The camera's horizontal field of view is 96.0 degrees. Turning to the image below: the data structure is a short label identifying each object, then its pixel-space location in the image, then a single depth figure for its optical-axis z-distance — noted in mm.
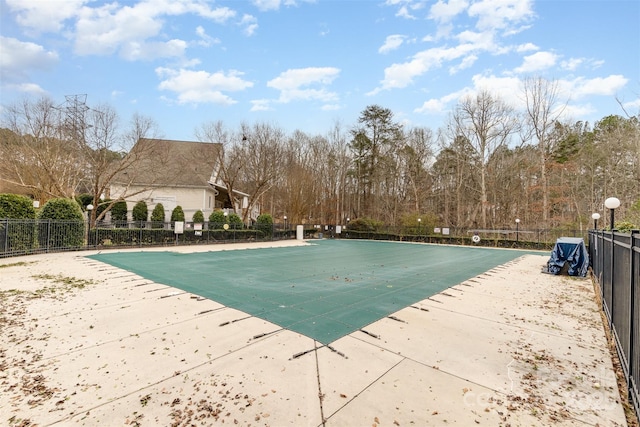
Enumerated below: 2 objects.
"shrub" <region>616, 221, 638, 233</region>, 10311
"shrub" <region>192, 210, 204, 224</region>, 20359
